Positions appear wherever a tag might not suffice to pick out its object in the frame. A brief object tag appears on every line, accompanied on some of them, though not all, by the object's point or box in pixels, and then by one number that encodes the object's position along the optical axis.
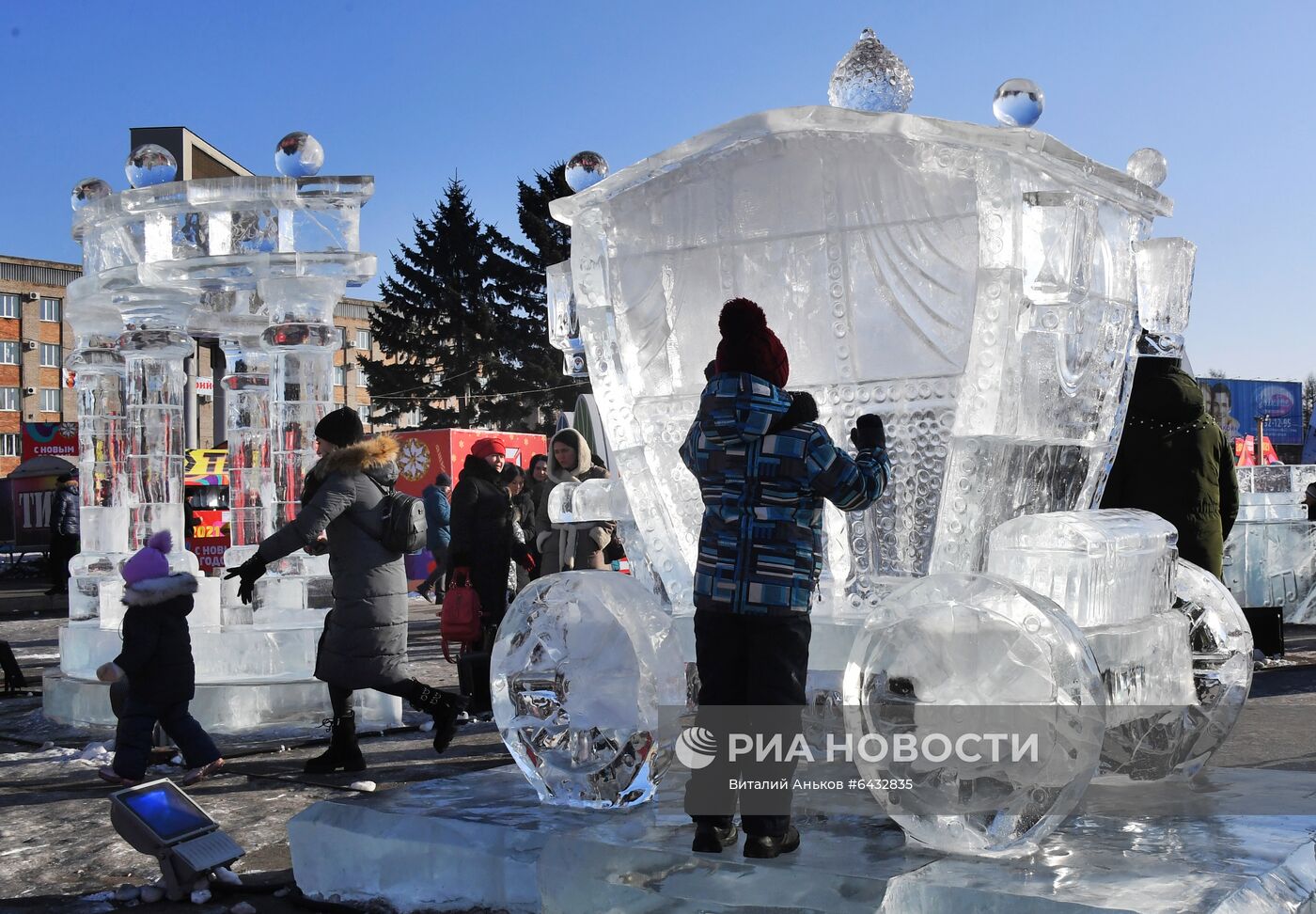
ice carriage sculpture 3.71
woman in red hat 7.23
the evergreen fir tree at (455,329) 34.53
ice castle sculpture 7.42
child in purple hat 5.41
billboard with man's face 42.84
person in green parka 5.54
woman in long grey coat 5.54
